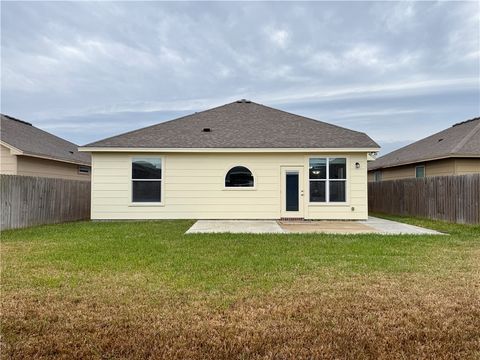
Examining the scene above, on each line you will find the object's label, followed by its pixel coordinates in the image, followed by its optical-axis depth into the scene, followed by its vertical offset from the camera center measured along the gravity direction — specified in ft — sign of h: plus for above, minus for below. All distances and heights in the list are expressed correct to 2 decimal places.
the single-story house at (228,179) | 46.60 +1.35
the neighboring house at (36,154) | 50.65 +5.00
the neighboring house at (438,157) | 53.42 +5.65
